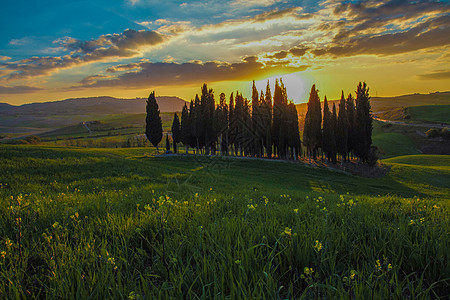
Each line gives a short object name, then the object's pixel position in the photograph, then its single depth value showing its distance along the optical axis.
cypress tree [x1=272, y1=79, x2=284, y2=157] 53.09
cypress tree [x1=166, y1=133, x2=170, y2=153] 59.23
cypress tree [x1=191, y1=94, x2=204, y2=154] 51.50
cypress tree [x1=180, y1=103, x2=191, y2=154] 53.72
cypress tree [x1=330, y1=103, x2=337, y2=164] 48.88
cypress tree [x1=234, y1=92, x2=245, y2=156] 57.12
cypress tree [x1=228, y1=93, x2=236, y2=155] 57.44
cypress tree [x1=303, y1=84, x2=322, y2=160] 51.84
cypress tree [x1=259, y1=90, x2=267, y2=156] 55.25
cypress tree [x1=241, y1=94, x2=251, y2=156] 57.10
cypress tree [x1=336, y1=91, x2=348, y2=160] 49.87
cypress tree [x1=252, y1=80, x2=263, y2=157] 55.94
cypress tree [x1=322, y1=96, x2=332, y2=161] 49.16
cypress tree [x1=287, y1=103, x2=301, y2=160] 50.19
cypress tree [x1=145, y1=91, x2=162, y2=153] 50.34
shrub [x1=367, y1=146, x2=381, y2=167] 48.22
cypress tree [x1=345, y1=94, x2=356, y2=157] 51.16
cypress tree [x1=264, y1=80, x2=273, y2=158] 52.75
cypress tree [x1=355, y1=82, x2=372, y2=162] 49.69
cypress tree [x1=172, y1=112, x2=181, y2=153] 56.29
